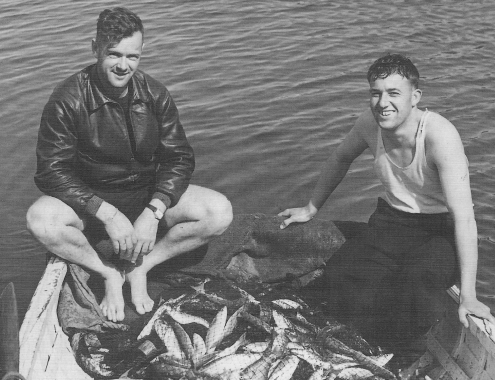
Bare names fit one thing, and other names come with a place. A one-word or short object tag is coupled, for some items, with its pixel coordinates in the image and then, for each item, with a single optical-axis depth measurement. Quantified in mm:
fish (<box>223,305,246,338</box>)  4707
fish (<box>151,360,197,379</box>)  4316
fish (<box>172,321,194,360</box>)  4530
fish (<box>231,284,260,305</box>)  4922
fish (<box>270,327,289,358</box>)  4453
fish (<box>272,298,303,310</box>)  4922
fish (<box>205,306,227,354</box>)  4609
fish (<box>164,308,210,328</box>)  4832
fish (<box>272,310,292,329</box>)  4719
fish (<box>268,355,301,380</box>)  4309
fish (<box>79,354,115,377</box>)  4449
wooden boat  3975
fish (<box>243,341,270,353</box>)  4531
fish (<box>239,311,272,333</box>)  4695
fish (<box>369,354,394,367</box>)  4441
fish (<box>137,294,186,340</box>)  4738
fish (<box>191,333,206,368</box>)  4453
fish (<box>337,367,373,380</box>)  4332
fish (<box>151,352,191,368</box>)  4406
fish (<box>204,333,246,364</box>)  4484
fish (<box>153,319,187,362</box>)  4508
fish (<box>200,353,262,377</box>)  4352
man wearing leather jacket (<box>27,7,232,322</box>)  4582
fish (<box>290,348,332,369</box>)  4398
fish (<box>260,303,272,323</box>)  4797
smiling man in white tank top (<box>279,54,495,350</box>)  4289
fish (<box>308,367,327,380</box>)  4301
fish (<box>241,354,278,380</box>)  4309
